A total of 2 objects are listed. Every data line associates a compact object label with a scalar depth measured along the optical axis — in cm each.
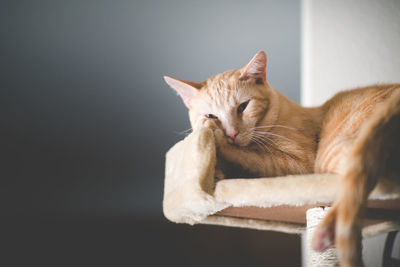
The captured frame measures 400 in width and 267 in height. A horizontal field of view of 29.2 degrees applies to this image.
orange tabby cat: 79
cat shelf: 84
